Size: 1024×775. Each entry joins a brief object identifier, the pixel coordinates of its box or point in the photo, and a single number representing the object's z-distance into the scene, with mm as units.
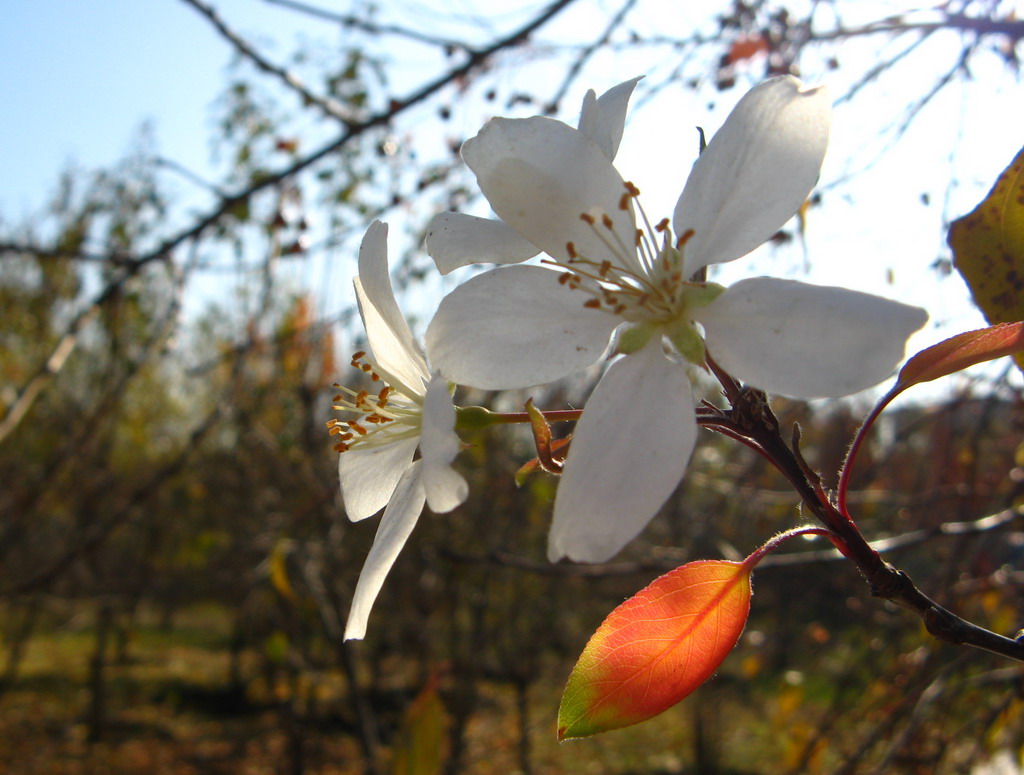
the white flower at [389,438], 73
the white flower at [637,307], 70
